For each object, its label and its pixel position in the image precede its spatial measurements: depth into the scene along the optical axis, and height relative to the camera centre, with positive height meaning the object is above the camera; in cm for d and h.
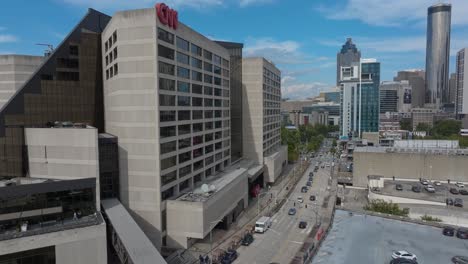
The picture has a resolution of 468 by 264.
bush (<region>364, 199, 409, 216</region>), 6900 -2015
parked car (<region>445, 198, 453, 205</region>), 7700 -2047
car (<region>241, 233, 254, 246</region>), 5694 -2187
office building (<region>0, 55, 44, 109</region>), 7700 +1036
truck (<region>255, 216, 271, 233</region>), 6288 -2131
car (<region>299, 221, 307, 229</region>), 6639 -2231
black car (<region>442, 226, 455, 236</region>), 4737 -1688
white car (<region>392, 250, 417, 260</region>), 3844 -1655
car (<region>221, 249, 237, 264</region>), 4969 -2183
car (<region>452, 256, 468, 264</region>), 3754 -1674
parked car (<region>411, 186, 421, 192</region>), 8631 -1977
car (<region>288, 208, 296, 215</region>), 7560 -2244
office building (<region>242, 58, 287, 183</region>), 9954 +13
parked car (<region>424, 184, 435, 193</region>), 8569 -1974
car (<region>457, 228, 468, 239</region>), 4656 -1696
